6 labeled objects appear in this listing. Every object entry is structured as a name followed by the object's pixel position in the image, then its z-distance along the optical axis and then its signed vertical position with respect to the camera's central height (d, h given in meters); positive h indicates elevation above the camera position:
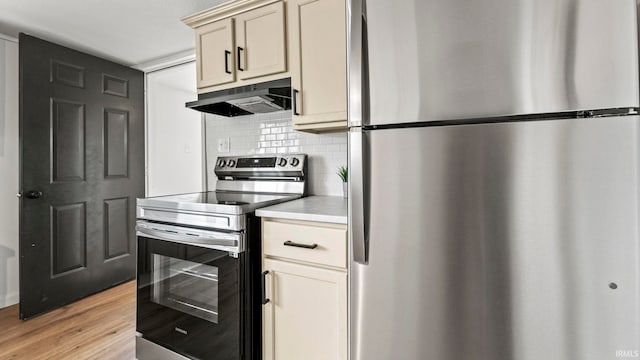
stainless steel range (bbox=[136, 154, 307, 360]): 1.42 -0.48
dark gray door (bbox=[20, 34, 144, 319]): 2.24 +0.12
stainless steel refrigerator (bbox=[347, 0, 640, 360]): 0.76 +0.00
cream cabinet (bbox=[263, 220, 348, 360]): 1.28 -0.49
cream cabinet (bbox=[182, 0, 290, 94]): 1.77 +0.88
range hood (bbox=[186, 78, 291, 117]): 1.71 +0.53
